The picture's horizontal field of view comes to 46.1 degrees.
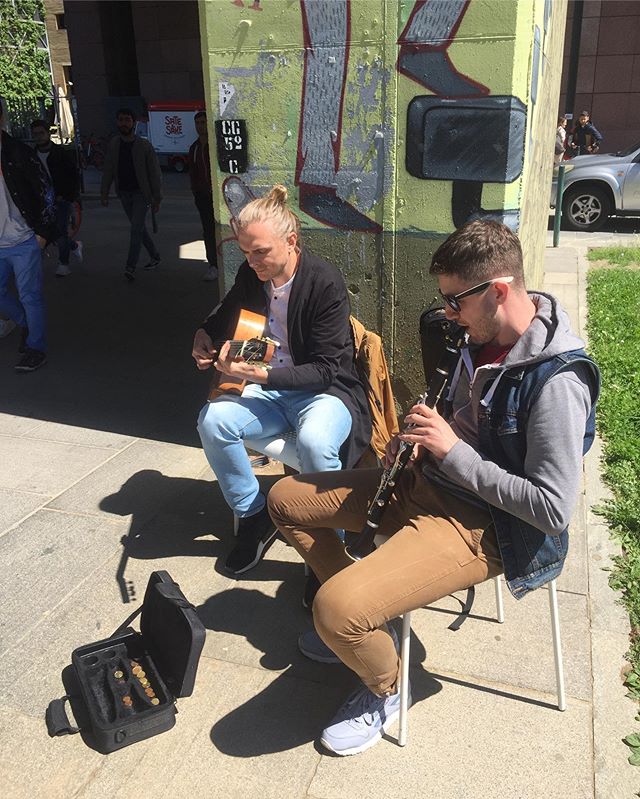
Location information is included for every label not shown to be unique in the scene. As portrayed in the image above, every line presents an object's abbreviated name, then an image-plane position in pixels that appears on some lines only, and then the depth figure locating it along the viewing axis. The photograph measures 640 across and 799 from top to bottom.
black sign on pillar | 3.95
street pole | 10.52
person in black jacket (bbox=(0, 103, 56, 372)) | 5.35
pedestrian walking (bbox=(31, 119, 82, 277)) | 8.58
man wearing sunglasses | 2.04
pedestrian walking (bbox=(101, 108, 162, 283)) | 8.49
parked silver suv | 12.05
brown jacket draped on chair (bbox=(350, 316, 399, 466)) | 3.21
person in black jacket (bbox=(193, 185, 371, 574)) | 3.01
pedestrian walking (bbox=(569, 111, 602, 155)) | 18.09
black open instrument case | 2.42
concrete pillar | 3.47
